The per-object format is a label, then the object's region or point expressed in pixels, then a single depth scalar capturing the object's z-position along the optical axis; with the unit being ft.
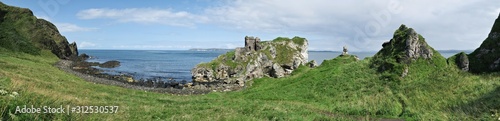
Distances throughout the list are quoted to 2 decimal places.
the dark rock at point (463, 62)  128.88
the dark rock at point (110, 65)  474.49
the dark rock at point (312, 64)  258.20
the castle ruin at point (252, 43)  357.98
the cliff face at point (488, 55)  123.62
